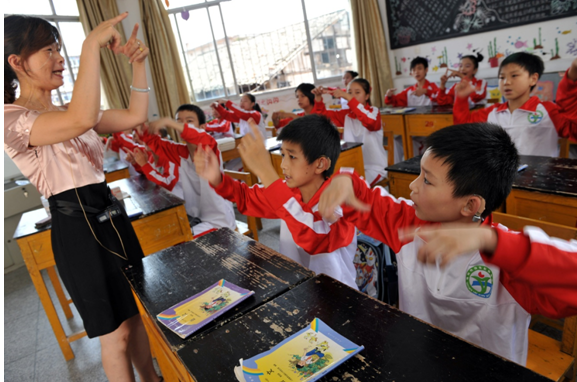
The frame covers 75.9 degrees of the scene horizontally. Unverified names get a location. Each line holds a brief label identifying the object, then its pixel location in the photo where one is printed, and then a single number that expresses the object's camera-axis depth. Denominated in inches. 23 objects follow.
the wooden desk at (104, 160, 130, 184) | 133.0
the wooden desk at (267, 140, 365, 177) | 111.2
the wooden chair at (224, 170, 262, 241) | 88.3
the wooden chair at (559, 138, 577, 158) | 103.2
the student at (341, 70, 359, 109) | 197.2
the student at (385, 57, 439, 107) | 181.2
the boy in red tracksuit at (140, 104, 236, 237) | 86.7
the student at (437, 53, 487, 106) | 163.6
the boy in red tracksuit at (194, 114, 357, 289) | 49.3
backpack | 62.6
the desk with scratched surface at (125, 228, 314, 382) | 35.4
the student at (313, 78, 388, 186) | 125.8
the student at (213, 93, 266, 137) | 187.3
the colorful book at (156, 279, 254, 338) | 34.2
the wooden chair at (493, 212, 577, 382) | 39.7
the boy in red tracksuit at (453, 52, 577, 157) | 90.3
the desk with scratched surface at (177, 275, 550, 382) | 25.2
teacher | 39.1
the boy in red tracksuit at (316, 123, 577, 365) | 36.7
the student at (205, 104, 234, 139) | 181.6
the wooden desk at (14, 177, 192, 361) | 70.5
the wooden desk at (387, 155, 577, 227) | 59.2
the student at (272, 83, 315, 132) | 158.2
